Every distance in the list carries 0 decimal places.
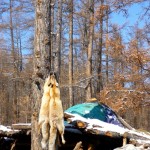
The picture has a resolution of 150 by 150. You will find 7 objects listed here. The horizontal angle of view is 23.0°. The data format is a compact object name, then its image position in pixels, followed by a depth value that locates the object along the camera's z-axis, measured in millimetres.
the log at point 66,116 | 10259
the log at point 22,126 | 10267
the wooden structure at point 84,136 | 9664
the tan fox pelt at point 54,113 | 7379
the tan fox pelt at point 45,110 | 7422
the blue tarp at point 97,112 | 11578
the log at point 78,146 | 10430
